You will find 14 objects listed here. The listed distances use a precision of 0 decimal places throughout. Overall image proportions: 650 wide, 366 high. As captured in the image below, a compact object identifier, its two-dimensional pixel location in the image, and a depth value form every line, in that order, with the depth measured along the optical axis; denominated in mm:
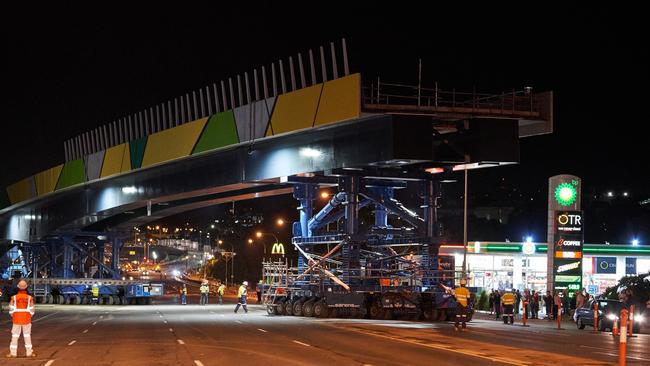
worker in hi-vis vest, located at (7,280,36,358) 21328
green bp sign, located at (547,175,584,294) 47719
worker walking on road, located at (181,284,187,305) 62778
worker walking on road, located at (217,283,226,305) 63375
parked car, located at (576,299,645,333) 37844
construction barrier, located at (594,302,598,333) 38031
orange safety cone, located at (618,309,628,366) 16673
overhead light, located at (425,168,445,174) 44875
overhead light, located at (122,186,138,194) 60178
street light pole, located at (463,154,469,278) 47062
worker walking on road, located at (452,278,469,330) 32566
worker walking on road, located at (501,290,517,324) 41031
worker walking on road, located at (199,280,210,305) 61250
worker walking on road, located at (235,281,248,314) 47500
